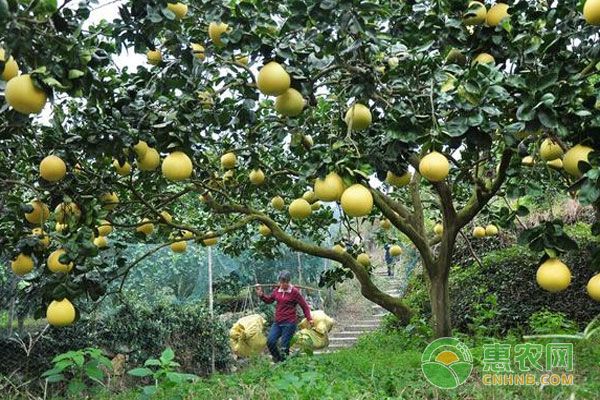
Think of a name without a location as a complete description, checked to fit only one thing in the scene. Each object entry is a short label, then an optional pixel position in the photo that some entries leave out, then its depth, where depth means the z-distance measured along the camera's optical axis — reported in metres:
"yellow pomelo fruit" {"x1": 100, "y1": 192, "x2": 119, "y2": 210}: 3.13
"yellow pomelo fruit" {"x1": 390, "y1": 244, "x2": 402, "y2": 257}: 6.36
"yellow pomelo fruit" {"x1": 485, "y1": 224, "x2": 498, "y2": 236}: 5.60
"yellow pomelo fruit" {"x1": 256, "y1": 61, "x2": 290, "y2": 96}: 2.13
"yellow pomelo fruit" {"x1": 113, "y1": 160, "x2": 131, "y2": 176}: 3.13
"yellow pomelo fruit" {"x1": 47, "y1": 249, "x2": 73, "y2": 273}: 2.62
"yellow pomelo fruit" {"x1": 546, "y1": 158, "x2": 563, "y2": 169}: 2.76
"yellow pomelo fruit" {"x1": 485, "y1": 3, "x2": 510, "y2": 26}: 2.49
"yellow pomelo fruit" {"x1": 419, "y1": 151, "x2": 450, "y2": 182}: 2.16
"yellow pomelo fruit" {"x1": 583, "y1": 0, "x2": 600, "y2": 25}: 1.89
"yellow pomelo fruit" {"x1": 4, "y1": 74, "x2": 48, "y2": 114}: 1.79
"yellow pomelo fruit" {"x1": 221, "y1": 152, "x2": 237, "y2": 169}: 3.88
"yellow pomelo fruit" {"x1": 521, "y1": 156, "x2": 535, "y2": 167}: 3.24
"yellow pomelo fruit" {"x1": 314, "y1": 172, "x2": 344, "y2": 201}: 2.12
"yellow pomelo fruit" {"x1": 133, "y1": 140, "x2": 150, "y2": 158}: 2.67
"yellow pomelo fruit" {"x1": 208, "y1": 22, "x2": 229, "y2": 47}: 2.58
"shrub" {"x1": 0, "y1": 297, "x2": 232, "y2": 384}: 5.86
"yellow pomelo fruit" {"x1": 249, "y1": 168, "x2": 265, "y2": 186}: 3.98
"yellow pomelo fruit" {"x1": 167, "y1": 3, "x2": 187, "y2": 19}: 2.58
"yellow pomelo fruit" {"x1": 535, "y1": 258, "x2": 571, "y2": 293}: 2.37
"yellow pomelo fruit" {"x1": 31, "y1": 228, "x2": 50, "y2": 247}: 2.80
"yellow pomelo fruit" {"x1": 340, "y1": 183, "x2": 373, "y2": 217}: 2.06
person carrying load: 6.20
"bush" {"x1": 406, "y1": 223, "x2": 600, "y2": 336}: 6.14
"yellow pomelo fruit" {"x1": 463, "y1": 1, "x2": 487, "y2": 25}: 2.46
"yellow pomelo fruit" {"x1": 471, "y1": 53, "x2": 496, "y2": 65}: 2.45
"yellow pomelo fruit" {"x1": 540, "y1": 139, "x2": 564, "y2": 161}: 2.48
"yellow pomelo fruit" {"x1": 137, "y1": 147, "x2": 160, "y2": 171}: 2.73
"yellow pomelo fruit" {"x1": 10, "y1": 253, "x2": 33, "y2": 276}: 2.87
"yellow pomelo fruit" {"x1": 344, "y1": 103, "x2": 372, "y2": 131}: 2.40
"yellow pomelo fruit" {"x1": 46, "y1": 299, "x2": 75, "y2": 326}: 2.46
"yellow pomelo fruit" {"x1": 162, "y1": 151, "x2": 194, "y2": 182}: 2.52
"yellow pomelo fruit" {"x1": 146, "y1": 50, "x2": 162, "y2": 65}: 2.94
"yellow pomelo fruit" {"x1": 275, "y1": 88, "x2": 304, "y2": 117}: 2.23
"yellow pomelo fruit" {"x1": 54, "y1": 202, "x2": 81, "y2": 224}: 2.73
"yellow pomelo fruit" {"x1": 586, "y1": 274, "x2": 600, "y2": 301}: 2.21
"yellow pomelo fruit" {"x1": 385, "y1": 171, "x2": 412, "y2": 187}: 2.76
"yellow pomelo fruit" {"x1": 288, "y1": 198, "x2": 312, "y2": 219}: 3.52
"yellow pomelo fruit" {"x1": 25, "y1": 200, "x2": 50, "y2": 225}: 2.86
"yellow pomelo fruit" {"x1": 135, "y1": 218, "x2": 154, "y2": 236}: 4.12
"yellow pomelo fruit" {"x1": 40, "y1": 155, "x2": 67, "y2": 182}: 2.58
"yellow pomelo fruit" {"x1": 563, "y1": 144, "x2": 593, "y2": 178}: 2.08
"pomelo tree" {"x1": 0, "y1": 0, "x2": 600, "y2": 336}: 2.07
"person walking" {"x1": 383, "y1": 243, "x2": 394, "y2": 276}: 13.76
